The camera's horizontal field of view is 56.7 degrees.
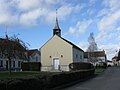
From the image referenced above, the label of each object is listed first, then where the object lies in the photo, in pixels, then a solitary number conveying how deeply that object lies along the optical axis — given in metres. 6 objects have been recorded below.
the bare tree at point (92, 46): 30.93
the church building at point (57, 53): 20.98
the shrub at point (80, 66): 17.46
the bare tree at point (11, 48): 13.89
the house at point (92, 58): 32.46
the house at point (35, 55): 36.38
